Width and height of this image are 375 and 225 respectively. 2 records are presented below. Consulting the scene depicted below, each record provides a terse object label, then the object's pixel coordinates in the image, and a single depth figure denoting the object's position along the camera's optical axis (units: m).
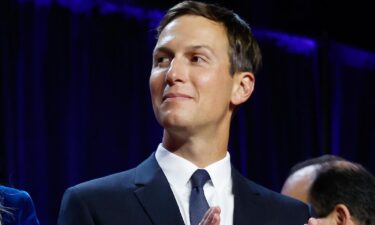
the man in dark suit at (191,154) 3.77
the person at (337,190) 4.10
